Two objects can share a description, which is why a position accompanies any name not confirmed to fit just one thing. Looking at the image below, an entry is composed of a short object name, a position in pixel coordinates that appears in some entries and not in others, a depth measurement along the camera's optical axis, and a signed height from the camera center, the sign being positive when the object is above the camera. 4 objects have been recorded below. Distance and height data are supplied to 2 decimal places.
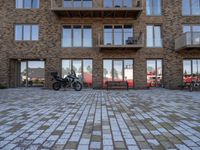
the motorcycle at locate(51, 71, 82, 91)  10.86 -0.34
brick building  12.25 +3.05
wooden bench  11.52 -0.52
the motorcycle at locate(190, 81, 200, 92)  10.95 -0.58
